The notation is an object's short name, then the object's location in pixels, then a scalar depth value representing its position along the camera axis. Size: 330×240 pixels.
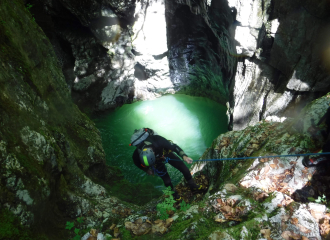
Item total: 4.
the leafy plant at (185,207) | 2.47
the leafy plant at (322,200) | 2.18
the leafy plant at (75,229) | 2.39
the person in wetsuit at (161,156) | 3.98
